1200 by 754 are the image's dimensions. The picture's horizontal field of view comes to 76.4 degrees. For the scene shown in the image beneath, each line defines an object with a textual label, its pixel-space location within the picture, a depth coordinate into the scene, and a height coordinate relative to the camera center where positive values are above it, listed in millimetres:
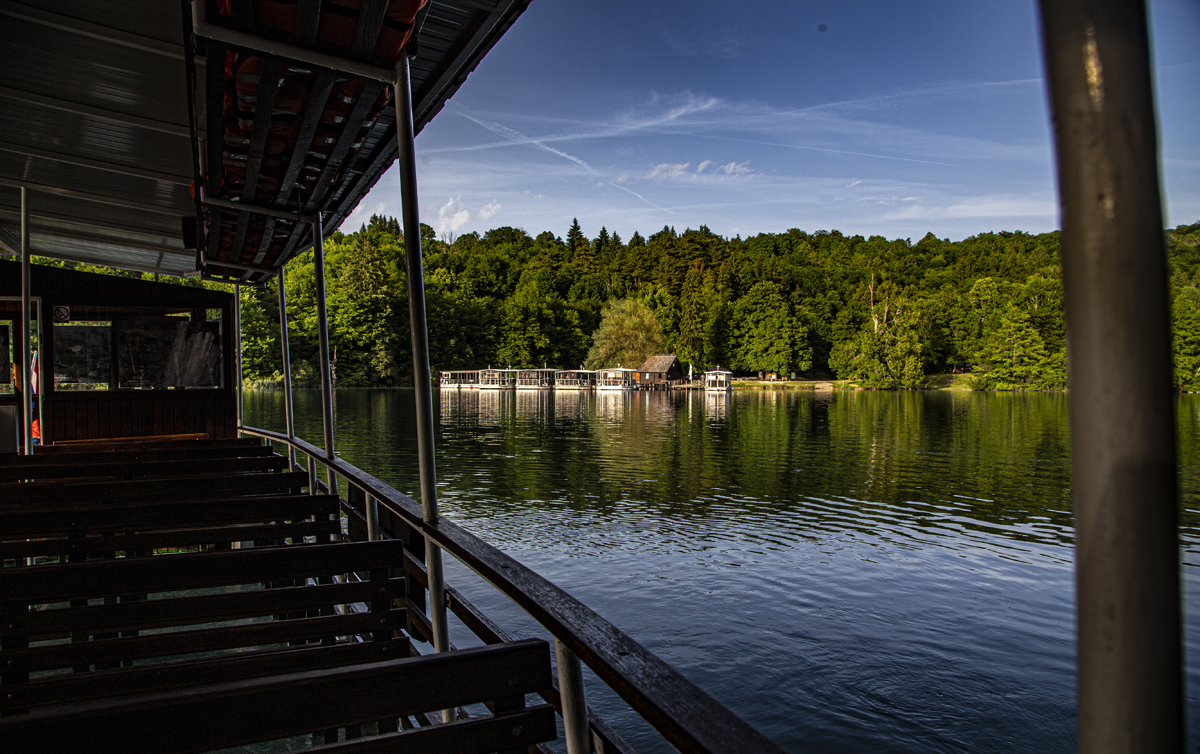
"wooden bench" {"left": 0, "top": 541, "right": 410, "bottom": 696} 2057 -634
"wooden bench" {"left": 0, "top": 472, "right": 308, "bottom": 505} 3600 -493
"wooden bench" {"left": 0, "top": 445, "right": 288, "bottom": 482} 4309 -457
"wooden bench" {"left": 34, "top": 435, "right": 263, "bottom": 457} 6027 -441
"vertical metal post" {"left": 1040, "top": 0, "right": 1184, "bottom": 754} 559 -7
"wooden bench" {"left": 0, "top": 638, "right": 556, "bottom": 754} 1146 -546
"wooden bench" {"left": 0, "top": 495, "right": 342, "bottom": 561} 2993 -552
